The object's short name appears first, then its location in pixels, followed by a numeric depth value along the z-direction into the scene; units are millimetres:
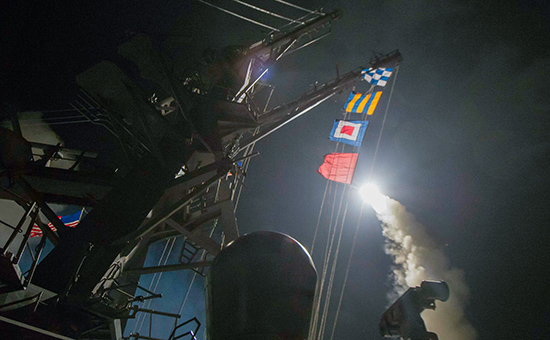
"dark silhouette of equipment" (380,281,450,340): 7516
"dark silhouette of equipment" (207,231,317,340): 4000
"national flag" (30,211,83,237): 13945
